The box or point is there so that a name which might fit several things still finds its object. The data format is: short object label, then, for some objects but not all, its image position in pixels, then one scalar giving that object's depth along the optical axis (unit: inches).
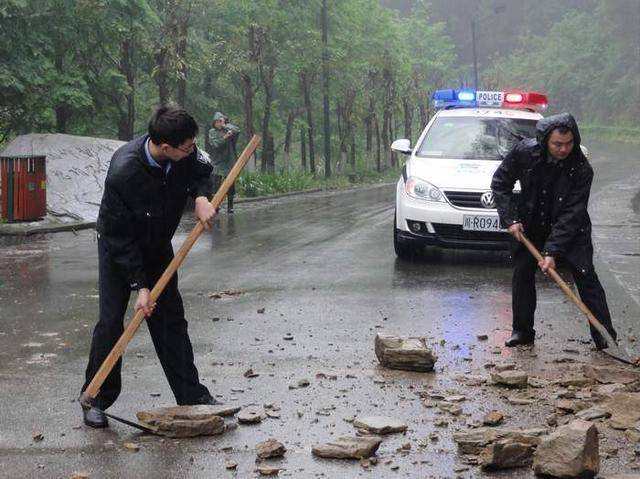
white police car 447.5
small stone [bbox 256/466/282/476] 186.4
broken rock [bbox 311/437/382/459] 194.2
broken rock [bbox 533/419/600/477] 179.6
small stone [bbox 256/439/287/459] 195.2
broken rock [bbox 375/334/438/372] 262.7
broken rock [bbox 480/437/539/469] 187.0
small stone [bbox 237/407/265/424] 218.4
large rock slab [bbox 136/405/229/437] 208.5
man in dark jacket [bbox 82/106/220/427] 209.3
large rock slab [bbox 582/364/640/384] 249.9
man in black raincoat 285.9
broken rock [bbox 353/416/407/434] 209.1
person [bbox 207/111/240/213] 733.9
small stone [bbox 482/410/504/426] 215.0
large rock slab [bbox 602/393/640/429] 213.5
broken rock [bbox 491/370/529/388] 244.9
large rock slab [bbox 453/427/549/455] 194.5
